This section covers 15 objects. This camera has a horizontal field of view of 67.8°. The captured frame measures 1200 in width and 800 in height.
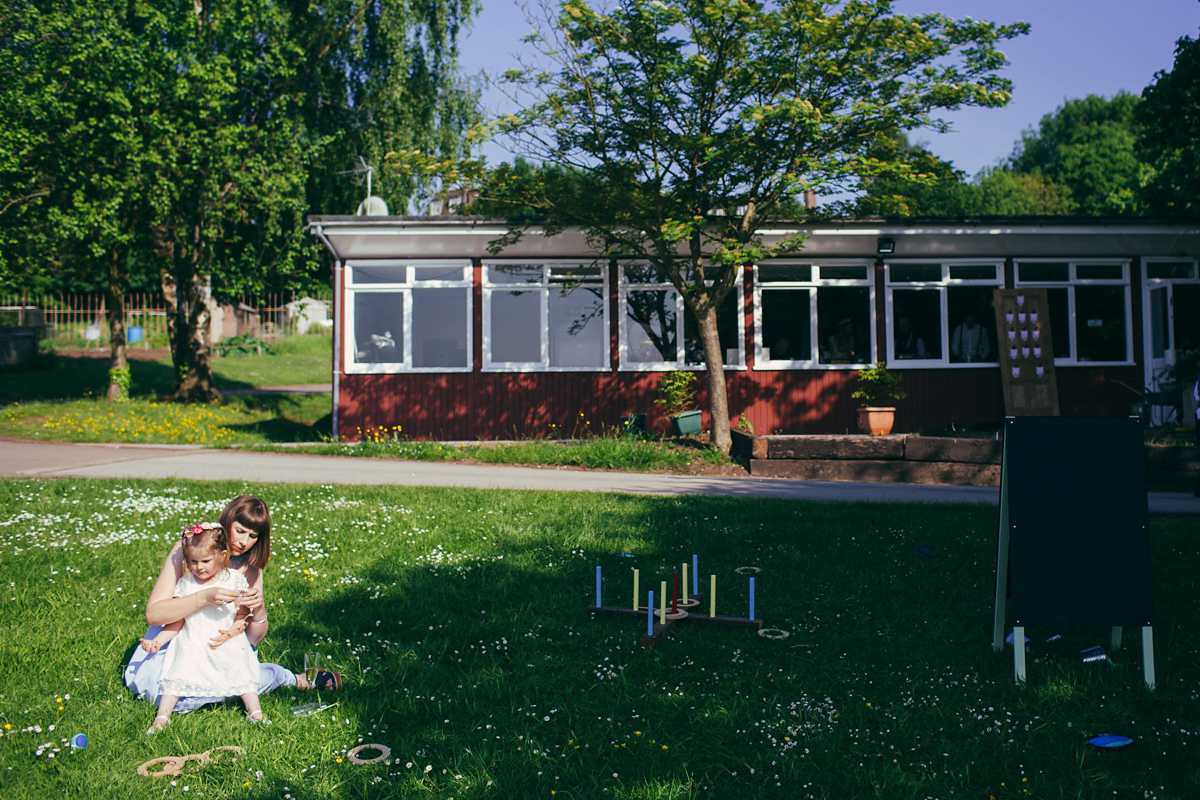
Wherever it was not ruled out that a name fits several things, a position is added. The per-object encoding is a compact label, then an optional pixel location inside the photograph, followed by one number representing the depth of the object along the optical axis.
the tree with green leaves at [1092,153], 48.22
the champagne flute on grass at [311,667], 4.57
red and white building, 16.72
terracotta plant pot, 15.54
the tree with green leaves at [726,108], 12.09
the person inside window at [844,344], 17.22
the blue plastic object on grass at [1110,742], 4.02
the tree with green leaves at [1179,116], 17.48
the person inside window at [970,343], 17.19
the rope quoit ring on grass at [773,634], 5.42
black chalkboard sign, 4.93
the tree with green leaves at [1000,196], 50.25
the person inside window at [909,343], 17.30
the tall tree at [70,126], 18.72
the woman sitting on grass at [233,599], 4.19
